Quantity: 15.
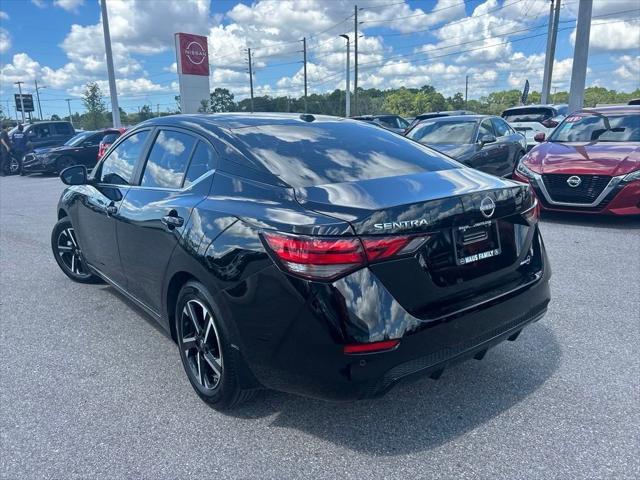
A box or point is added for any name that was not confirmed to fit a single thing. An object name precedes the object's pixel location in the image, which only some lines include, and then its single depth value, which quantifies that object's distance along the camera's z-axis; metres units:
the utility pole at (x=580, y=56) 15.09
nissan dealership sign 37.91
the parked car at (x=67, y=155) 18.75
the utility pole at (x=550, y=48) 27.47
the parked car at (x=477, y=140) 9.43
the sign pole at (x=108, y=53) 24.28
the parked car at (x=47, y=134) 20.77
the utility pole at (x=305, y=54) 50.40
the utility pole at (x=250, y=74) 63.09
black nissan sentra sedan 2.16
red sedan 6.59
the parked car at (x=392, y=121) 21.77
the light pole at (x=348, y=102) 36.72
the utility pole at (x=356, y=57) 41.09
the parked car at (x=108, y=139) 17.30
